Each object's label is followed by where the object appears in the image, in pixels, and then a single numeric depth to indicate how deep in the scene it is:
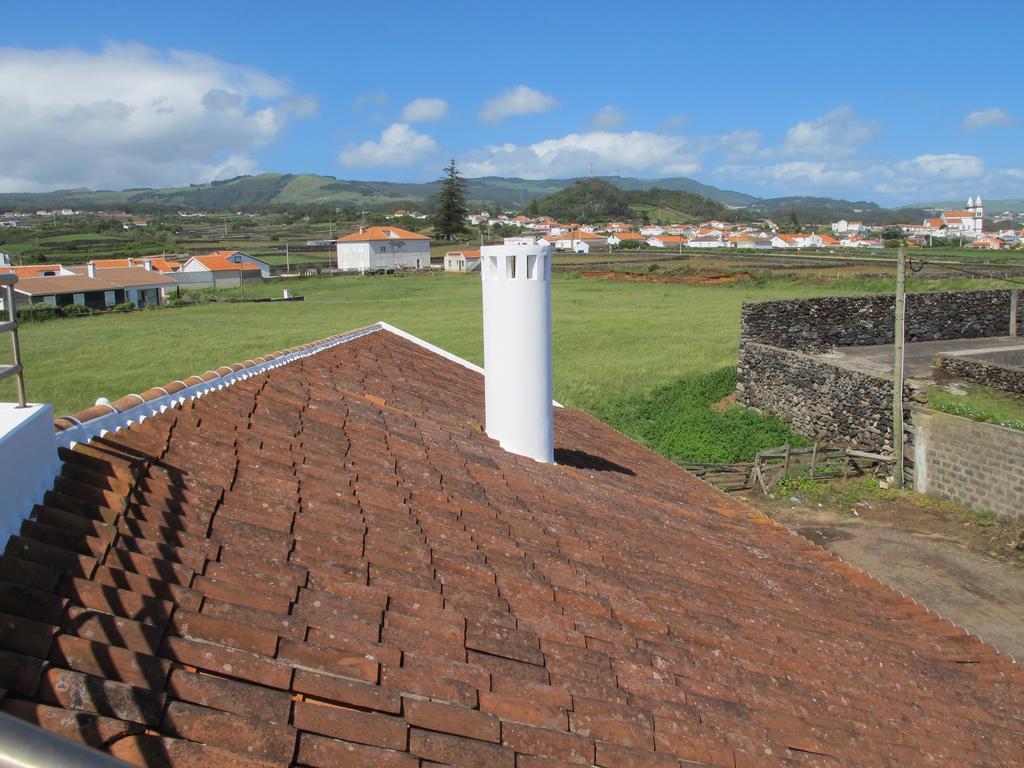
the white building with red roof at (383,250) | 94.31
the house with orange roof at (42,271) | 61.69
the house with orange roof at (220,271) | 71.50
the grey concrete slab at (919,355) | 23.98
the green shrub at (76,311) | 50.45
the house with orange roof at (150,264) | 68.62
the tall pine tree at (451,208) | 115.44
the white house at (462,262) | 84.12
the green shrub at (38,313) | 47.53
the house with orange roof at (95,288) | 54.25
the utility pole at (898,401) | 19.80
